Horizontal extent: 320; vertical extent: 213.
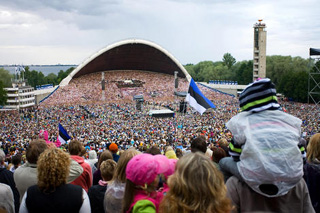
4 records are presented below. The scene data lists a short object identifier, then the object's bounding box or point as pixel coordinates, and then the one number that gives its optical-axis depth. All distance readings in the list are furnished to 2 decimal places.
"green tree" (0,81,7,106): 41.67
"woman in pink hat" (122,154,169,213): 2.09
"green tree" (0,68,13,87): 60.38
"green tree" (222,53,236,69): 98.50
